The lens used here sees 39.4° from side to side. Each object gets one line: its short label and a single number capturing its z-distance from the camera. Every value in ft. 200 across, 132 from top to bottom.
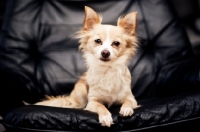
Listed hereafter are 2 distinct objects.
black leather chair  6.02
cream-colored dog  5.14
